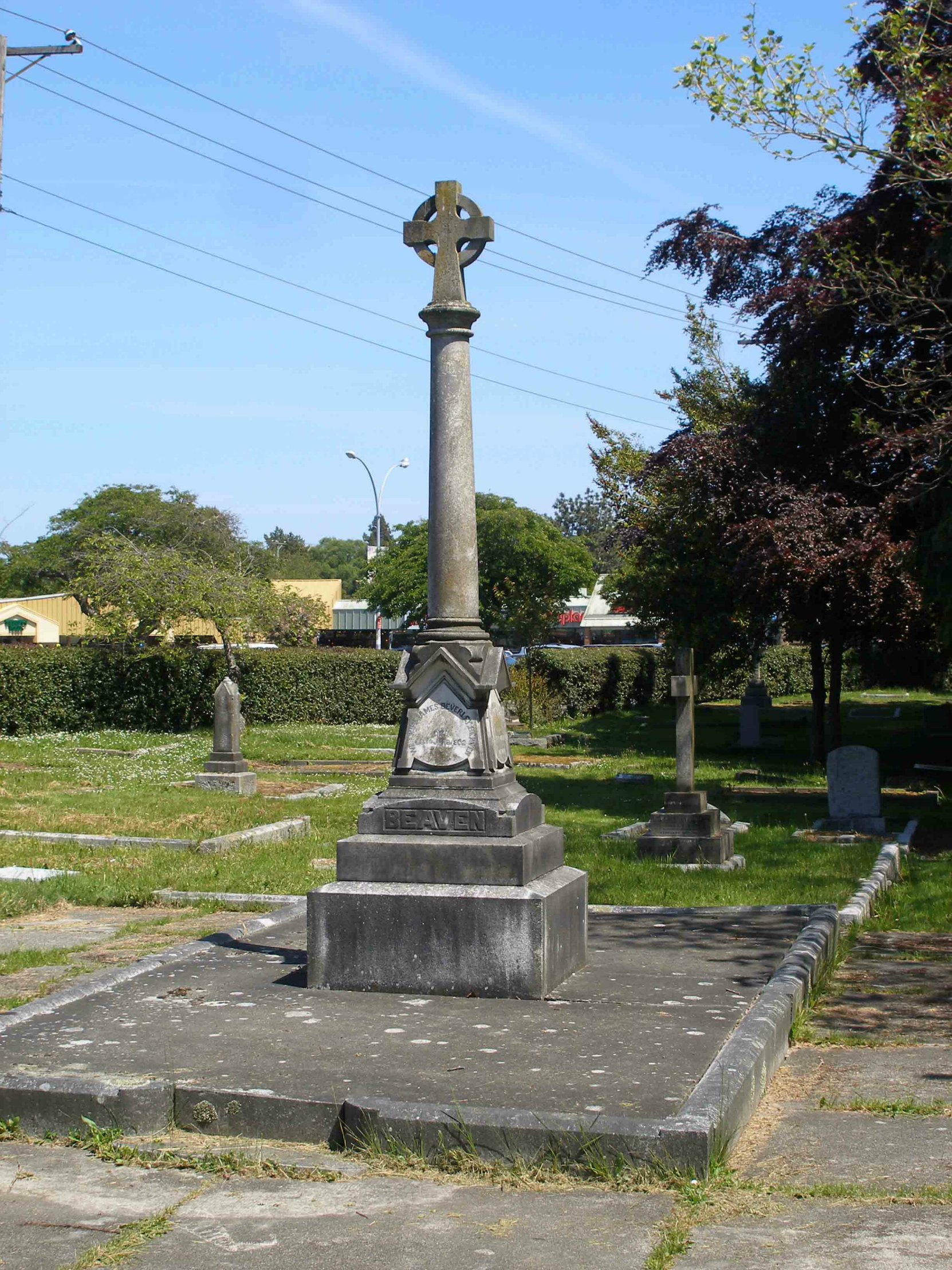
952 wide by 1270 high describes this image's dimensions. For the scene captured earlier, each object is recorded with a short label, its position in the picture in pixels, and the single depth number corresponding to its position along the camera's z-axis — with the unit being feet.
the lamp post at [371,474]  155.36
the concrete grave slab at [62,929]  29.50
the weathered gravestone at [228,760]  61.67
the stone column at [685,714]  43.70
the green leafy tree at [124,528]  210.79
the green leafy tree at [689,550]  69.36
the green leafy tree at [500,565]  152.35
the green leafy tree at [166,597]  95.25
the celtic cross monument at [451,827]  21.68
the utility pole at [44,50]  53.93
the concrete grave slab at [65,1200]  13.42
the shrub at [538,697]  102.32
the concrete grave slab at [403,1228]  13.09
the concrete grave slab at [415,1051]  16.12
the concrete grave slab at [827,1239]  12.93
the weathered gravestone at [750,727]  87.35
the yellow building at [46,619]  197.16
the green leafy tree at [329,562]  341.82
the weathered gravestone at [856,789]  49.16
